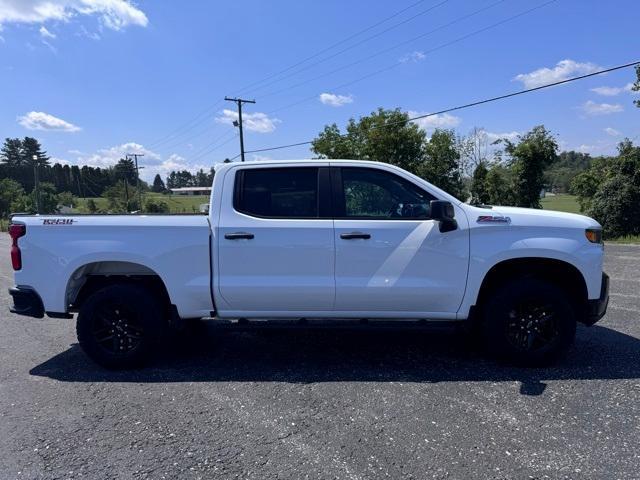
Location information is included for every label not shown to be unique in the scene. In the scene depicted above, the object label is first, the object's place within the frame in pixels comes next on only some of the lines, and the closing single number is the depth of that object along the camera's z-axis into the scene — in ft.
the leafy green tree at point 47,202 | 217.40
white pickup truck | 14.70
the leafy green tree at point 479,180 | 127.43
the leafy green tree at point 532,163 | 106.52
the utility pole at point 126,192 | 230.48
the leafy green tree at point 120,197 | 235.40
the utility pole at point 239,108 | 132.98
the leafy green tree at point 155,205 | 196.55
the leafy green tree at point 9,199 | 232.53
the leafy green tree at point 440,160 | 114.11
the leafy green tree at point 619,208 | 68.23
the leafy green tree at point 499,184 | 114.83
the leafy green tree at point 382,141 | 109.81
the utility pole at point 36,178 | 141.59
